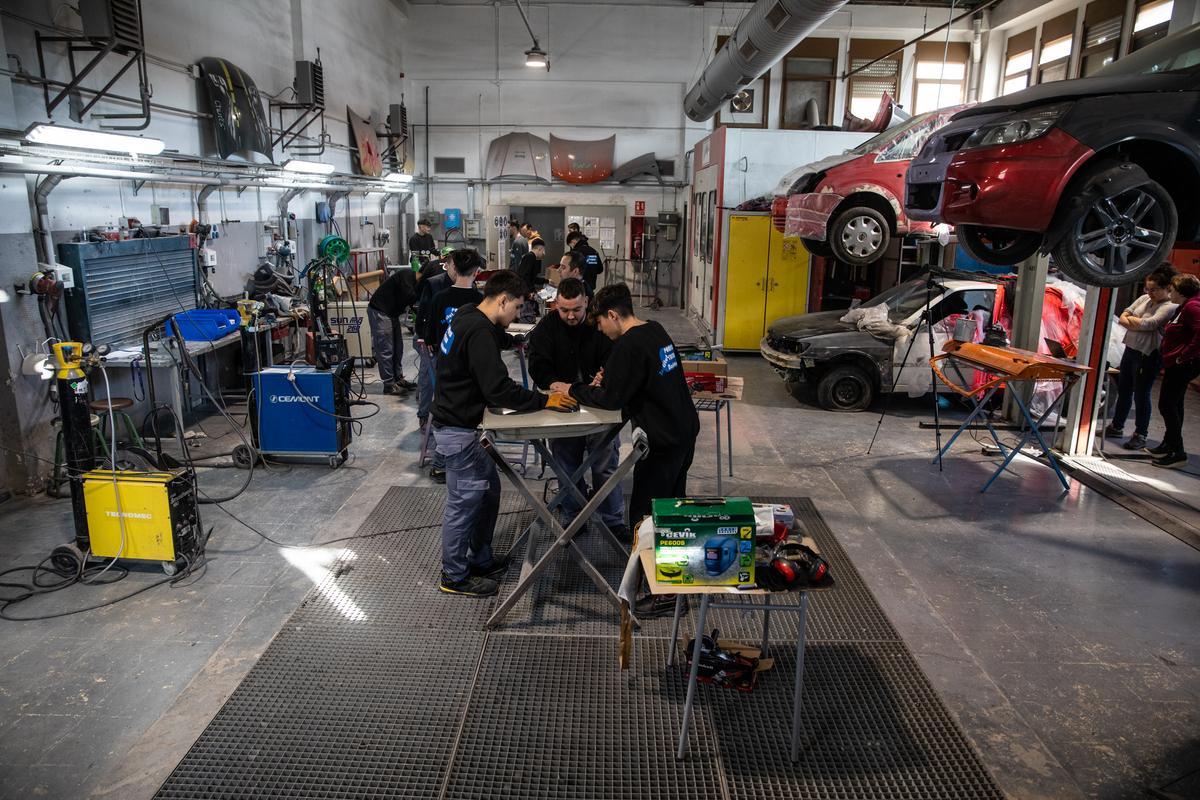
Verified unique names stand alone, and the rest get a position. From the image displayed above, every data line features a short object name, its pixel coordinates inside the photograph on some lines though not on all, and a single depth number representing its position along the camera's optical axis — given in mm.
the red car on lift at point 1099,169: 4305
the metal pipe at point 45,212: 6168
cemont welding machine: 6777
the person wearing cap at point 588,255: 11038
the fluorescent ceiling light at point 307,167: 9625
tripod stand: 7327
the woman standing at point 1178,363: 6949
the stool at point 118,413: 6121
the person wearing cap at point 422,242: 14414
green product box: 3057
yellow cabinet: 11711
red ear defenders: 3139
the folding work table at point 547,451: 3977
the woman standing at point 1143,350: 7289
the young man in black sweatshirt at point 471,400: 4219
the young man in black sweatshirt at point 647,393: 4184
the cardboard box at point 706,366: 6191
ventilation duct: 7406
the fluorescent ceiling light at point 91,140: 5395
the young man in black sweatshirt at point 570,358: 5113
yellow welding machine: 4773
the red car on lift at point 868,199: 8641
